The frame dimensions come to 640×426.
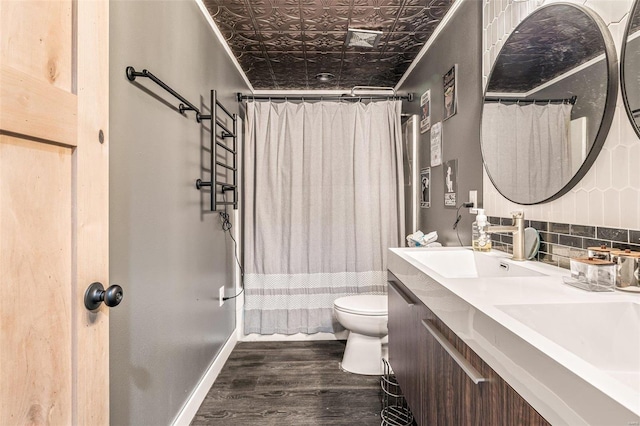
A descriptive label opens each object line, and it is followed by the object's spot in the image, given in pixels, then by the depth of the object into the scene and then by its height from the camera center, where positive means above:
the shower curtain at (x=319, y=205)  2.69 +0.07
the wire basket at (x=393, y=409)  1.67 -1.06
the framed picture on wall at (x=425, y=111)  2.35 +0.75
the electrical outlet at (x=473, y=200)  1.70 +0.07
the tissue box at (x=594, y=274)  0.85 -0.17
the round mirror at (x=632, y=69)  0.86 +0.39
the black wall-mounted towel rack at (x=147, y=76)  1.13 +0.50
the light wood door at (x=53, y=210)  0.53 +0.01
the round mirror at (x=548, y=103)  1.00 +0.40
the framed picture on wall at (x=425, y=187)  2.39 +0.19
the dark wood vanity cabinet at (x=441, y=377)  0.68 -0.45
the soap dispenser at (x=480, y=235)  1.44 -0.11
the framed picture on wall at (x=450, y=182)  1.95 +0.19
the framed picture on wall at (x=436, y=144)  2.16 +0.47
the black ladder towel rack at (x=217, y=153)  1.78 +0.37
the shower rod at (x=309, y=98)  2.70 +0.99
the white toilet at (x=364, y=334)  2.08 -0.80
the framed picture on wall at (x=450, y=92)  1.91 +0.73
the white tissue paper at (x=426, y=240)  2.05 -0.17
